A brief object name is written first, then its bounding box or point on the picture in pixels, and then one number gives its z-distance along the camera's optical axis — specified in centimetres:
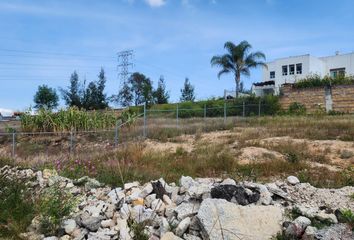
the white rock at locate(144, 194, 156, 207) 667
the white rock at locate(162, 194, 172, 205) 668
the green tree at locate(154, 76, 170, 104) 5256
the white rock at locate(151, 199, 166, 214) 643
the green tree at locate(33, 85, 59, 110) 5488
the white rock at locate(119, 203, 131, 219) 634
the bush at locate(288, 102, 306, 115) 2927
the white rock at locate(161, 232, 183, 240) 551
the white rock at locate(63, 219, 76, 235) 614
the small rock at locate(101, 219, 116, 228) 620
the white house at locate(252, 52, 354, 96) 5392
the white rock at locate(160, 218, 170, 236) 579
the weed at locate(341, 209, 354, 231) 557
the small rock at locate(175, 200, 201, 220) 599
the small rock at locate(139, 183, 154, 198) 686
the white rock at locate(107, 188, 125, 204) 690
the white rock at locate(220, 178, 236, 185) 687
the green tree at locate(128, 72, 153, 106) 5328
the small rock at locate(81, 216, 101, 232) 614
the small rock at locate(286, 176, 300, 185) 739
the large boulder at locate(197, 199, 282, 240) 552
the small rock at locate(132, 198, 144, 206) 663
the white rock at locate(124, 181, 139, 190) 730
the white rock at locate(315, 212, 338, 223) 577
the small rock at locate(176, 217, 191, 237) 573
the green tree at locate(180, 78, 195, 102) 5403
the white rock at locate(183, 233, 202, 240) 562
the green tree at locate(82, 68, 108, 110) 5150
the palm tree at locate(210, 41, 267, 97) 4244
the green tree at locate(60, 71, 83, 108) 5294
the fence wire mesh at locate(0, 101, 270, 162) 1533
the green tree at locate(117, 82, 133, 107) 5694
